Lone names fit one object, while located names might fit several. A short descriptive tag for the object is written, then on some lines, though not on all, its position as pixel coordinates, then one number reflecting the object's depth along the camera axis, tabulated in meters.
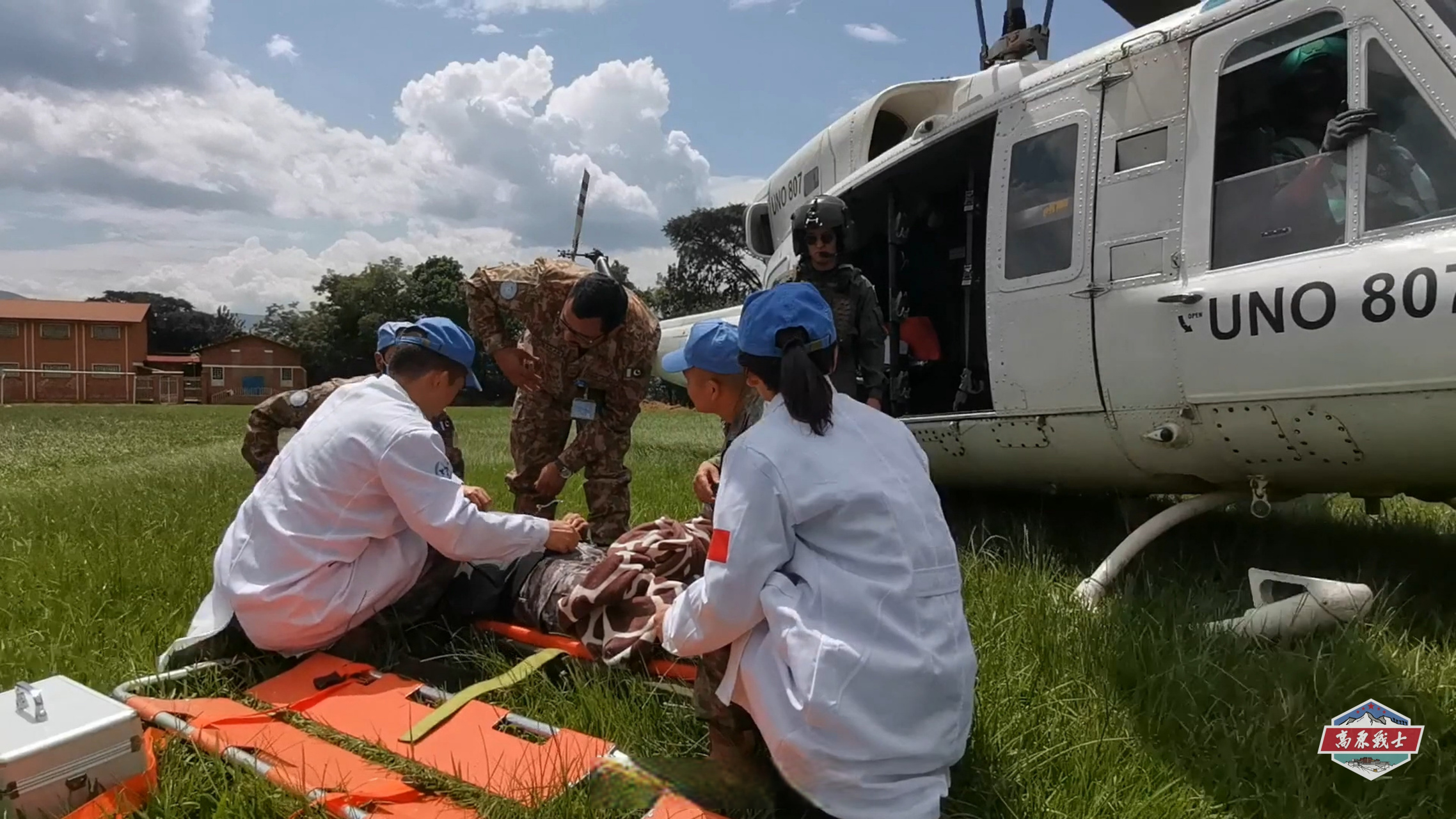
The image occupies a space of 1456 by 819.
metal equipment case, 2.18
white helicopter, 3.24
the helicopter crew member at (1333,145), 3.27
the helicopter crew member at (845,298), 4.99
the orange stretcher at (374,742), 2.31
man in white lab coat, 3.07
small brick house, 51.22
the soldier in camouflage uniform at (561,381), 5.30
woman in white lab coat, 1.98
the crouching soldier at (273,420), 4.66
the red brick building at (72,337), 58.78
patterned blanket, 3.17
